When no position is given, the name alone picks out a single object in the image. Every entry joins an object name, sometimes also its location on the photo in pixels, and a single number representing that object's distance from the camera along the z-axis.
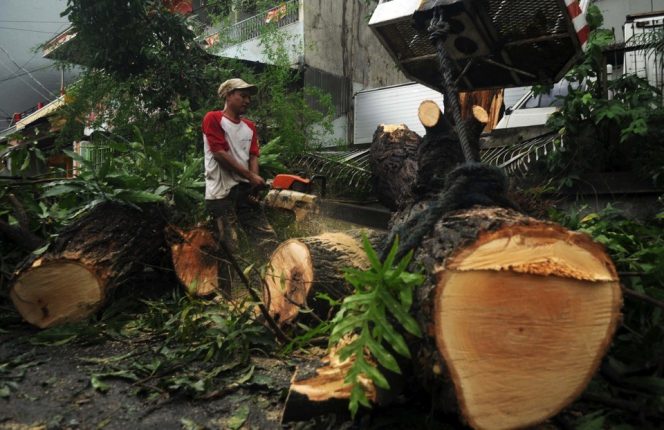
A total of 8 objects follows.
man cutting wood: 4.08
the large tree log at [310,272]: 2.99
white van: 6.77
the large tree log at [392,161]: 3.93
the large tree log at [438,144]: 2.99
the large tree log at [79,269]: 3.36
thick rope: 2.54
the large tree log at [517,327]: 1.61
